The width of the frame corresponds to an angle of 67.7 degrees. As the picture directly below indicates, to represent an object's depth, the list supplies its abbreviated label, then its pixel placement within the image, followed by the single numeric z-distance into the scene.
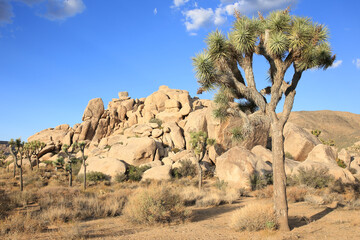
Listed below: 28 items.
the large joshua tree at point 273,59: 8.43
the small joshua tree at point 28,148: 32.97
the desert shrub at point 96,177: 23.38
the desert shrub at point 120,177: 23.14
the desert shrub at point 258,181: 17.91
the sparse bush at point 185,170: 24.91
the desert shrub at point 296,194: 13.32
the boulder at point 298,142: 26.69
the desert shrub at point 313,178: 16.42
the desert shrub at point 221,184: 17.91
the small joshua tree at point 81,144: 24.12
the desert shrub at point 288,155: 26.62
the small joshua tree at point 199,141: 21.93
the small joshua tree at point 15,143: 24.33
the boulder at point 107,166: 24.31
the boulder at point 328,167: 17.06
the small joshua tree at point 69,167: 22.10
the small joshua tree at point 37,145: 33.18
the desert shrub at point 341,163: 24.54
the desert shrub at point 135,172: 23.50
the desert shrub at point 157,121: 39.53
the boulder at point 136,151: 27.70
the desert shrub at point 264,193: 14.60
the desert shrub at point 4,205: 9.16
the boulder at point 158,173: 23.20
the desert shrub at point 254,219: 7.88
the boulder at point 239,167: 18.36
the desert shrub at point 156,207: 8.93
